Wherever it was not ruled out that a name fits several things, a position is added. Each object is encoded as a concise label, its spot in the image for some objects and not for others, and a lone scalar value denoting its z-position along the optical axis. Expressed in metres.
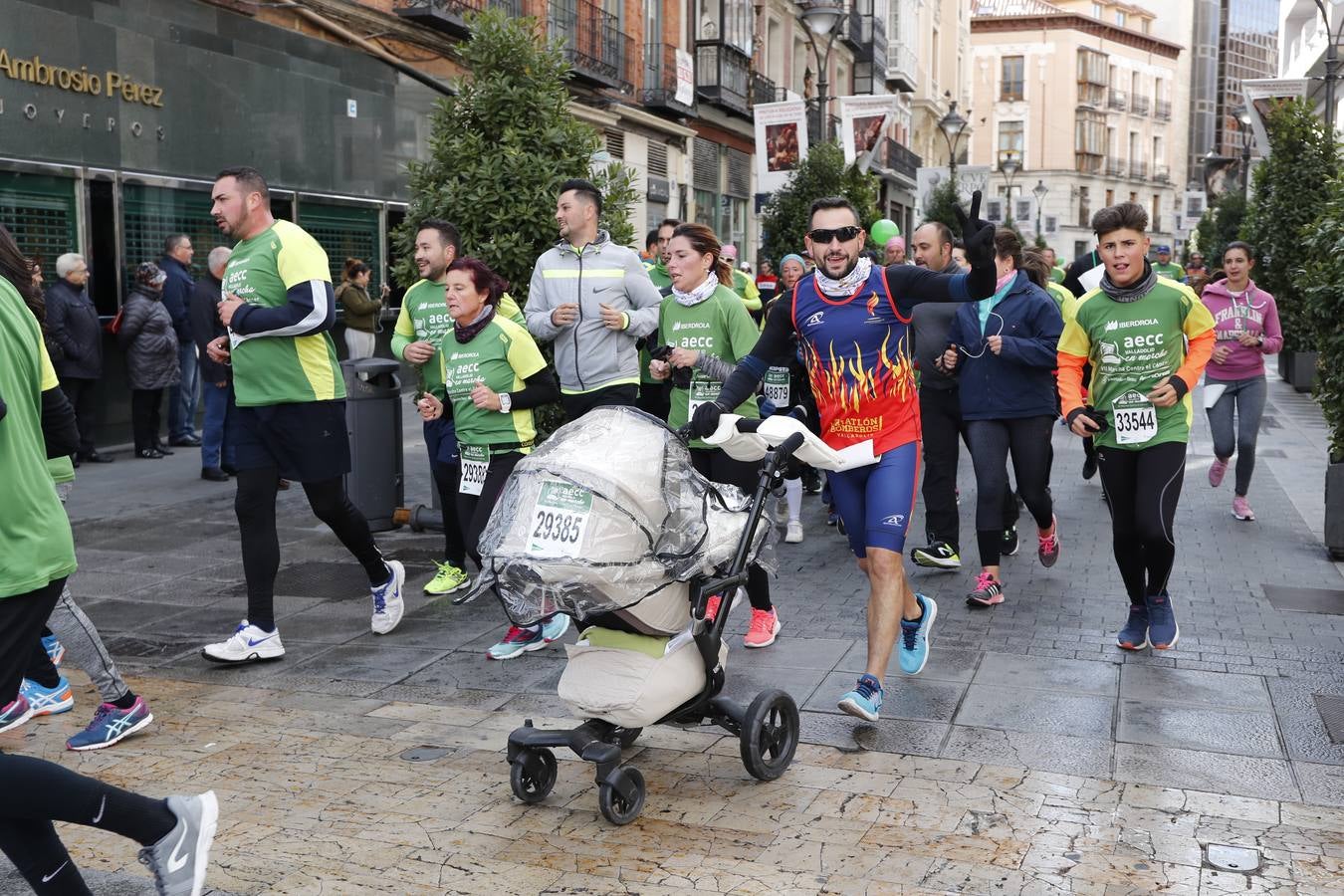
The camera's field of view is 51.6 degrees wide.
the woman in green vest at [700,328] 6.73
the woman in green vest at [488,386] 6.50
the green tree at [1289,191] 19.53
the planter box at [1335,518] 8.27
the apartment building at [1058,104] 79.12
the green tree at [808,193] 19.19
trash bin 9.20
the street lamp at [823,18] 19.43
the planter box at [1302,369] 20.17
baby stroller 4.00
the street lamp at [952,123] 40.62
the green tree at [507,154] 9.02
